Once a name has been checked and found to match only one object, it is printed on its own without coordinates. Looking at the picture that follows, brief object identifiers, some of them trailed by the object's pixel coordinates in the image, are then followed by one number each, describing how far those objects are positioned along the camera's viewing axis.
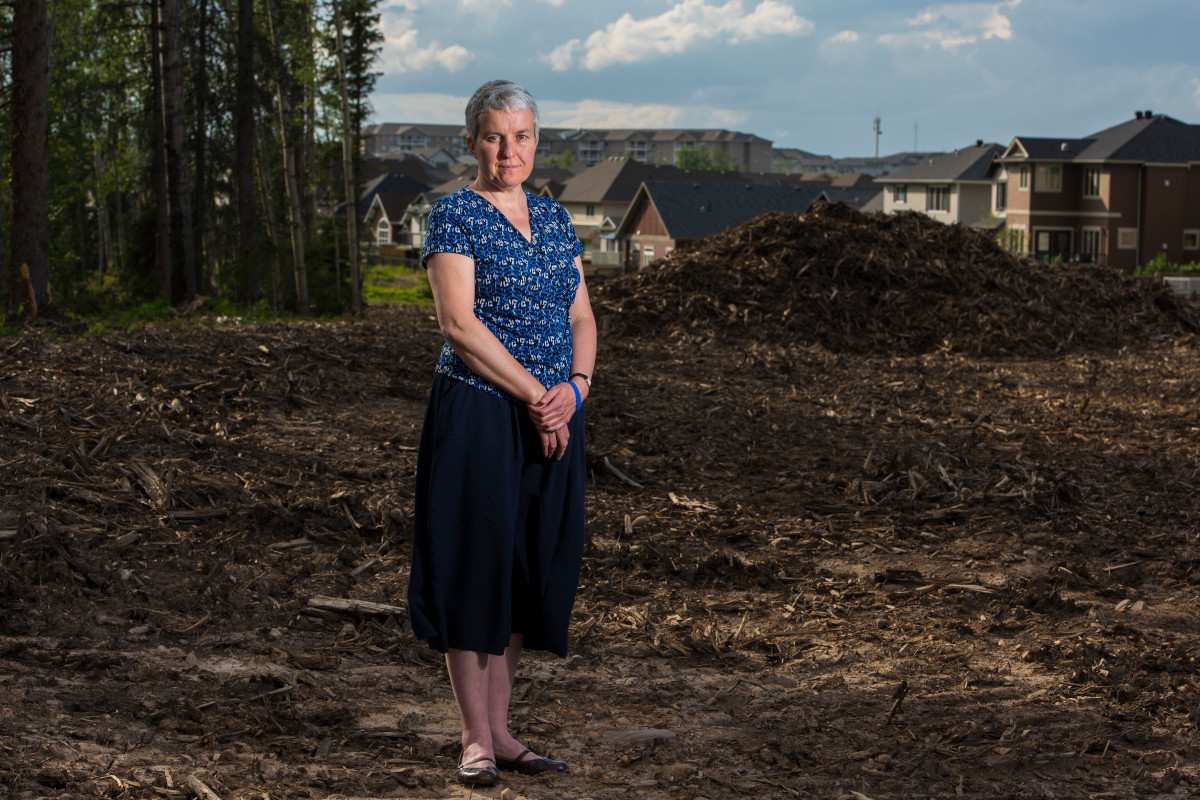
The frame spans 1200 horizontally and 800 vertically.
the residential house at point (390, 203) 96.75
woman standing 3.99
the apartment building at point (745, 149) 193.50
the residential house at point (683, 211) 67.44
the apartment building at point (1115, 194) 59.62
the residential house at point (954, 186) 70.81
